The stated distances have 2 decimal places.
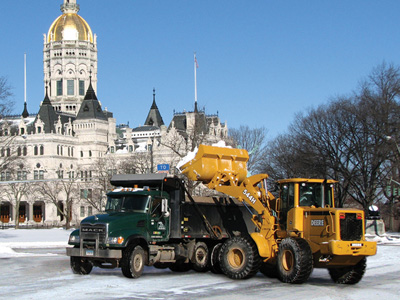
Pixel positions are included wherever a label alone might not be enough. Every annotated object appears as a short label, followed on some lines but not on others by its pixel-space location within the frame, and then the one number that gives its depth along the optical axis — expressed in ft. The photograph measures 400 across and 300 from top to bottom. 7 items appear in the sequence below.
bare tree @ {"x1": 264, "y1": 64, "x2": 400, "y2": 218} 195.00
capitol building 411.54
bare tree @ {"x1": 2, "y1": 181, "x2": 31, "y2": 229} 329.11
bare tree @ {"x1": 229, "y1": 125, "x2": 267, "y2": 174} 247.85
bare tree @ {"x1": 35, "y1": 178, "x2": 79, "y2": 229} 366.24
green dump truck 72.95
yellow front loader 68.33
